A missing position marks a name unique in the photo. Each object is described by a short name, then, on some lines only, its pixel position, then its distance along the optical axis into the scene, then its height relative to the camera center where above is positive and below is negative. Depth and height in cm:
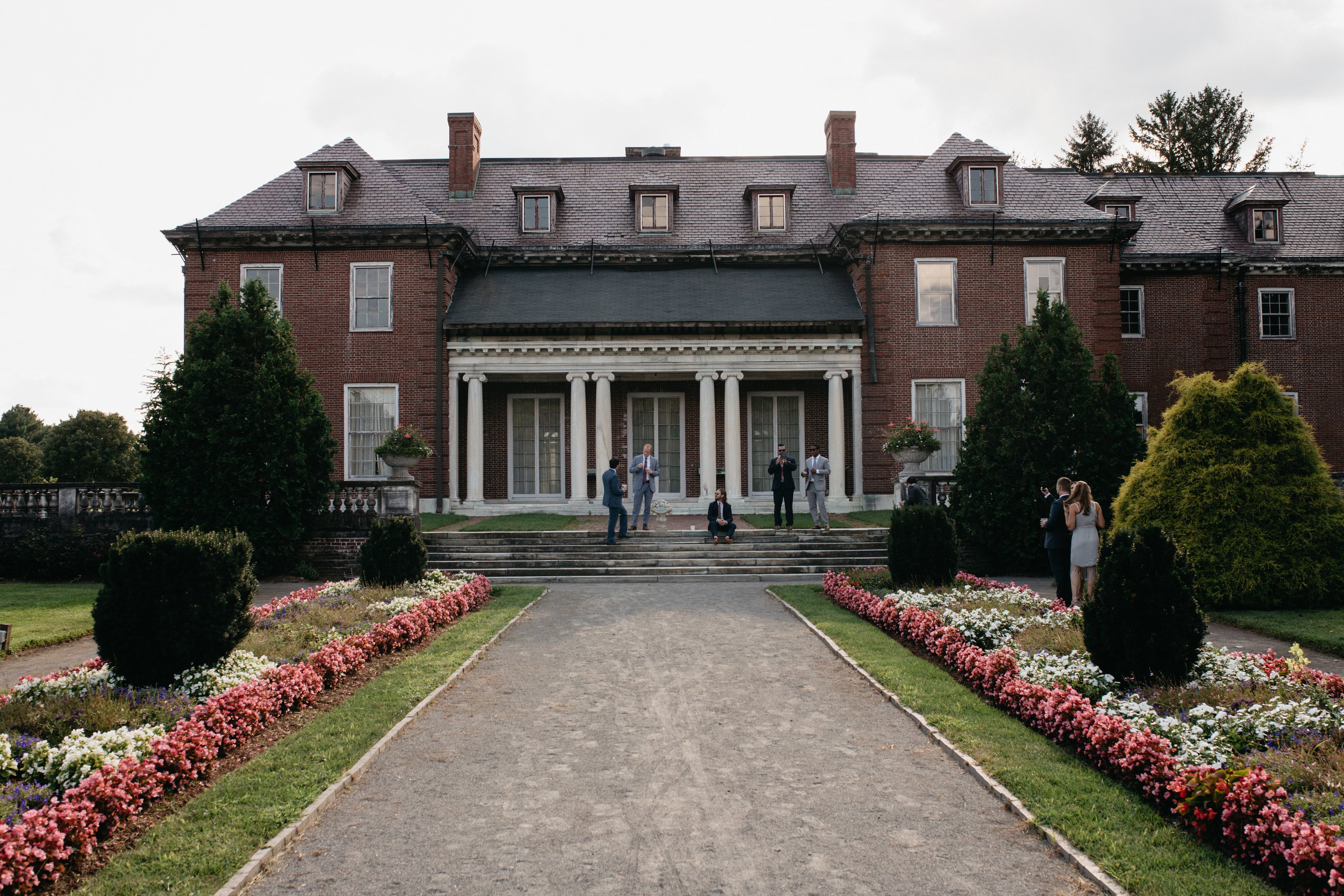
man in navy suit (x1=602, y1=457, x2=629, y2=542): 1781 -31
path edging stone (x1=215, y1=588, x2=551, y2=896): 429 -191
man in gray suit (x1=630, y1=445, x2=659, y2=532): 1931 +15
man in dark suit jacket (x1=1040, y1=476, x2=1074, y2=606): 1174 -93
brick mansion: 2391 +486
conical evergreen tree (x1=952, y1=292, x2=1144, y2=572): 1670 +72
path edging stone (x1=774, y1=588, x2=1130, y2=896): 425 -193
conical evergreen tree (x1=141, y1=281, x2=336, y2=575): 1636 +90
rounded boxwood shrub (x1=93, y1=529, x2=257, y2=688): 711 -100
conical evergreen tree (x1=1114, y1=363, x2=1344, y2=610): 1259 -32
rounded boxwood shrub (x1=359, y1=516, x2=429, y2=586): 1306 -107
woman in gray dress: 1109 -64
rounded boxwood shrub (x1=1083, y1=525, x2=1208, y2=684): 699 -109
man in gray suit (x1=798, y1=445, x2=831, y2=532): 1912 -12
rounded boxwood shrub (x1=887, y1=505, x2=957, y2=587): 1291 -101
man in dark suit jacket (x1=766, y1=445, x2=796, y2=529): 1936 +4
